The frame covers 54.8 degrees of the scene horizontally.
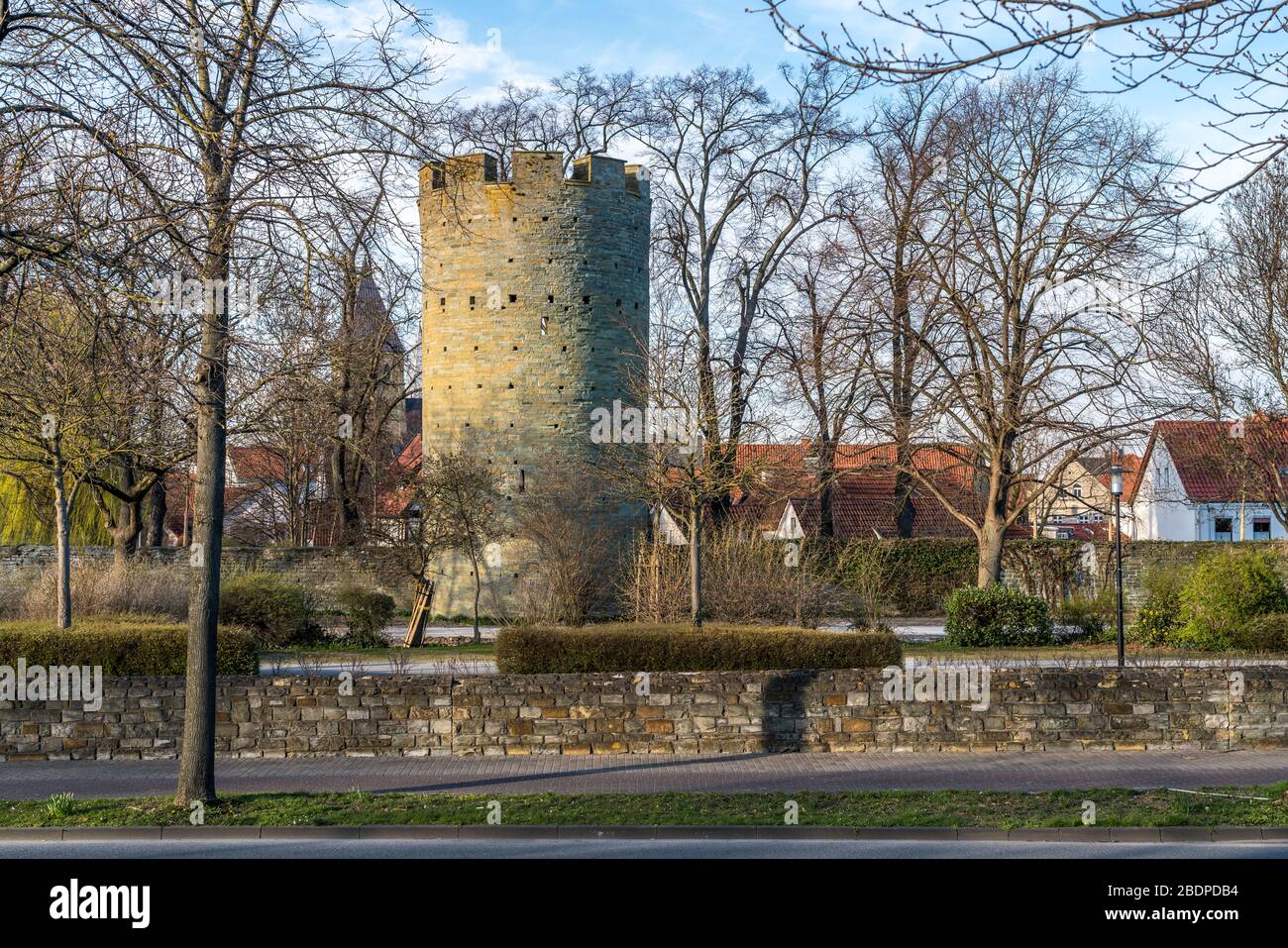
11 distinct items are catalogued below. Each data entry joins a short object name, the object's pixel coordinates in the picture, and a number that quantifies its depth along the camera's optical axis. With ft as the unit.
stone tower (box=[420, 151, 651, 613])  97.09
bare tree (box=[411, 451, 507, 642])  92.02
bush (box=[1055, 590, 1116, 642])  80.79
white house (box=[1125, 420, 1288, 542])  106.93
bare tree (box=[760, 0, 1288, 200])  21.36
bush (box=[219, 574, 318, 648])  69.72
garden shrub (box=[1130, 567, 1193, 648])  75.31
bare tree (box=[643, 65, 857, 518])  122.21
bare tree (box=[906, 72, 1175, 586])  86.22
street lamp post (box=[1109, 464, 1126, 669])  67.83
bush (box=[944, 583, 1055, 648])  77.51
